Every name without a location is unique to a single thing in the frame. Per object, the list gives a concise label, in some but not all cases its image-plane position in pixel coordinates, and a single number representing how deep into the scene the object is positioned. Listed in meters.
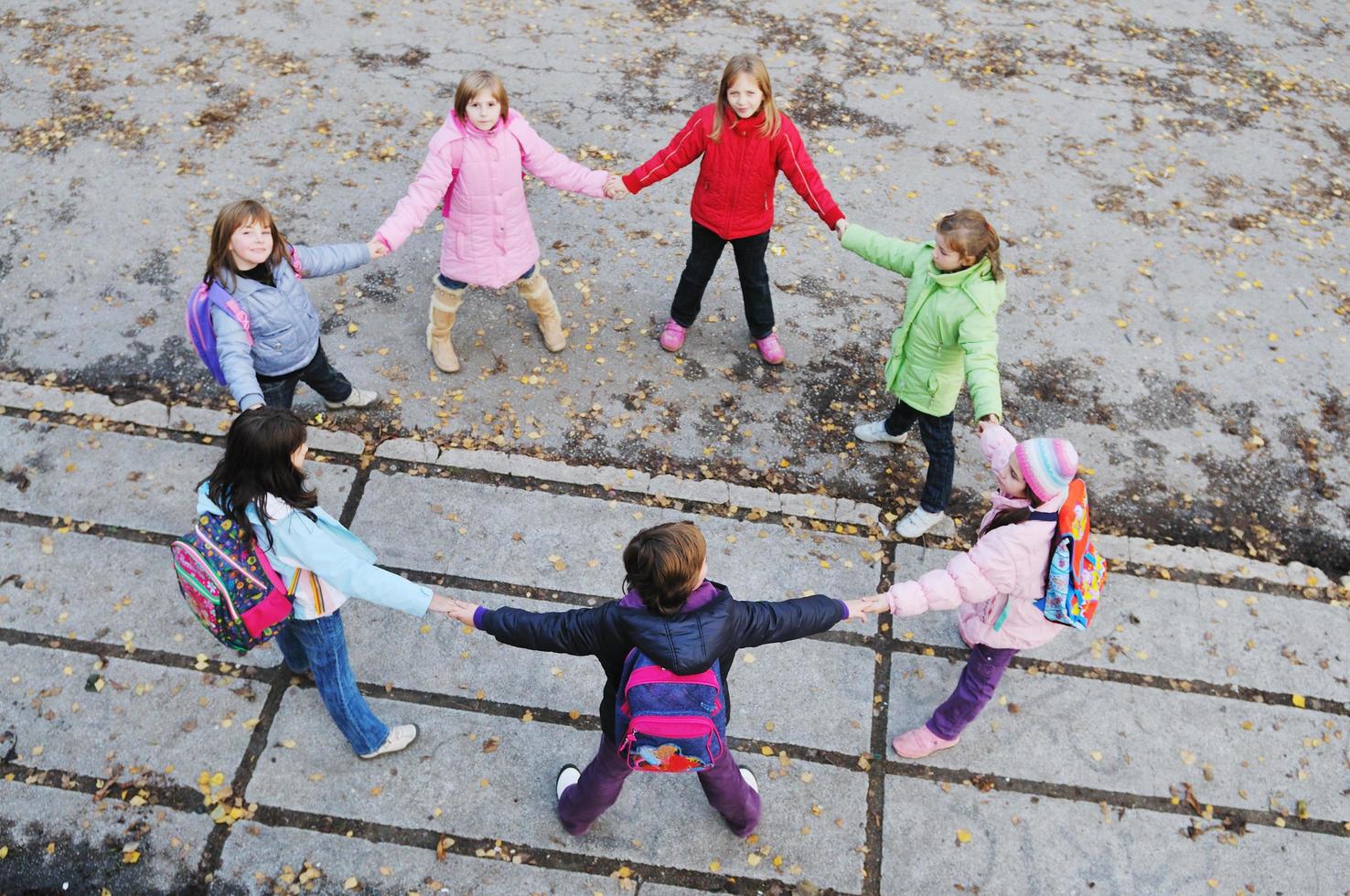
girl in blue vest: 4.30
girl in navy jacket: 3.04
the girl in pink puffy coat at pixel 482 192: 5.09
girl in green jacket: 4.49
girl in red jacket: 5.11
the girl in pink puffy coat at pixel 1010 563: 3.66
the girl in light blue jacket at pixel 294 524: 3.34
